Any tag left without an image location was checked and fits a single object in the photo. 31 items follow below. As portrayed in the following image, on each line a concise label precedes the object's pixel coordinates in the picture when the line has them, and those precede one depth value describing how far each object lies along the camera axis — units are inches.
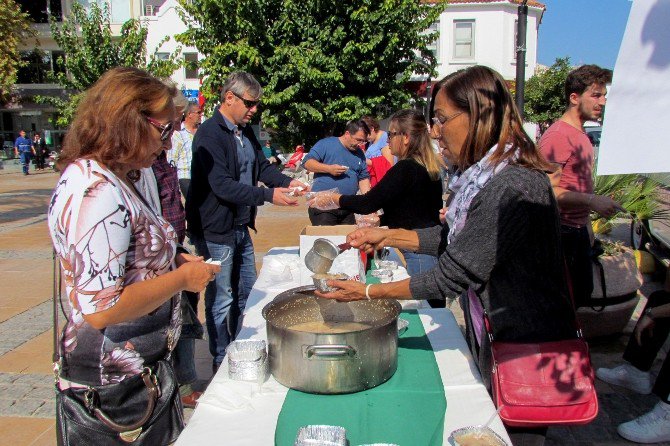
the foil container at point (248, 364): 73.4
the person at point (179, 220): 88.2
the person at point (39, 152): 960.3
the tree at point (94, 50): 727.7
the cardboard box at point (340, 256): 113.8
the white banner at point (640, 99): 50.8
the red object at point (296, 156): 673.6
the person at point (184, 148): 206.1
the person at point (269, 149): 861.3
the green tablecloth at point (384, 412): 61.4
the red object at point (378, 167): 224.2
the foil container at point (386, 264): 129.4
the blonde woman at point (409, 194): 132.8
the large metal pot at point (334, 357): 64.3
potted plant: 158.2
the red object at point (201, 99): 636.4
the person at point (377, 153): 225.4
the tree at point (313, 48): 571.5
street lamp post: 277.0
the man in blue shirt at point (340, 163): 204.1
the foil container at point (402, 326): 90.9
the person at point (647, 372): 115.6
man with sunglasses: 126.6
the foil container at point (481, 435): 57.4
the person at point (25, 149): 869.2
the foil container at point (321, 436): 54.7
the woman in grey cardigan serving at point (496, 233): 67.0
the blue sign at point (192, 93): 926.6
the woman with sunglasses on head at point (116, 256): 59.9
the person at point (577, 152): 130.6
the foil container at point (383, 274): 120.6
